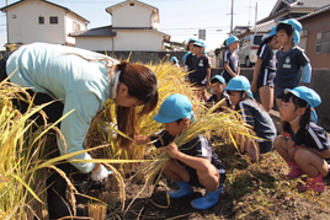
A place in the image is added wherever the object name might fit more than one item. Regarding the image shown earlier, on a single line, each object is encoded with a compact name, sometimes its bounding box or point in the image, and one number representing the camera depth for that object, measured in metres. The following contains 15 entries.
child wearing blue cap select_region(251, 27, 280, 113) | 3.29
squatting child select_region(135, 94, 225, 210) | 1.57
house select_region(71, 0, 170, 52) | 24.65
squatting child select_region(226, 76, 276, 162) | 2.30
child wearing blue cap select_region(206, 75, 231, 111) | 3.27
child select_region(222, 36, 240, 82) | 4.33
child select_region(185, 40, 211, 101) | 4.20
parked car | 12.27
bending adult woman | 1.25
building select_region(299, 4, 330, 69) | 12.48
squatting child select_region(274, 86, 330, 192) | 1.83
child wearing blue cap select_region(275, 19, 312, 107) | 2.77
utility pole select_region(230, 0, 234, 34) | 25.92
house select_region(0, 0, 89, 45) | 26.02
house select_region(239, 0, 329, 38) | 19.17
